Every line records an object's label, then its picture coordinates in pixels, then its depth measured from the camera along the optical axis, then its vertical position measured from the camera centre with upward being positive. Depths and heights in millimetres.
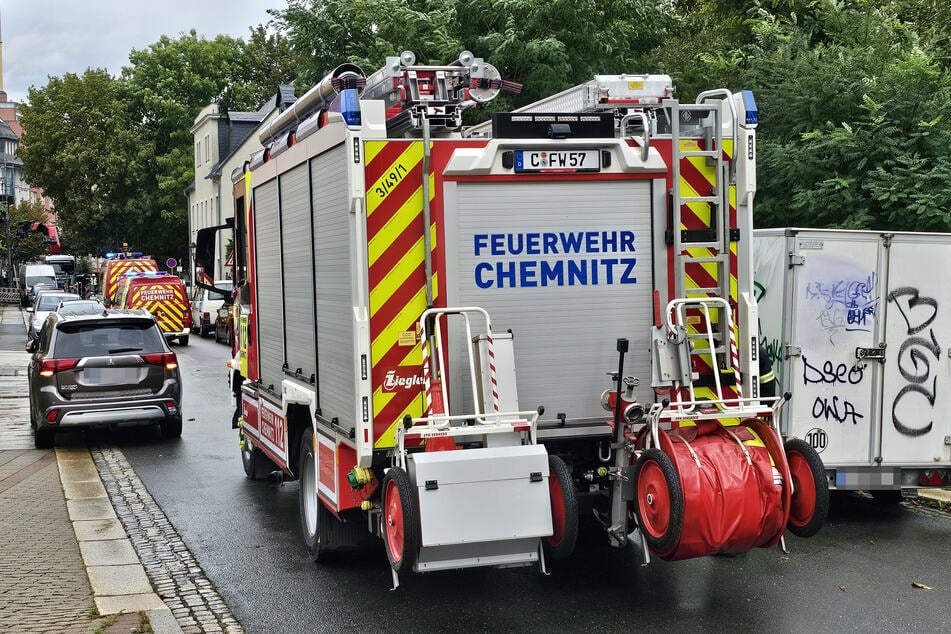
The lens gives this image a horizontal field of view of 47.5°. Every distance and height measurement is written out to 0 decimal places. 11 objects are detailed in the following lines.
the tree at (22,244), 65250 +392
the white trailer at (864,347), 8641 -873
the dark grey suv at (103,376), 13078 -1555
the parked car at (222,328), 32625 -2437
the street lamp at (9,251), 60338 -18
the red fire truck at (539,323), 5867 -485
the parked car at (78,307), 27475 -1474
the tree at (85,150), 66750 +6213
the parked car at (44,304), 31791 -1703
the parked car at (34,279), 53219 -1466
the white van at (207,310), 34688 -2018
